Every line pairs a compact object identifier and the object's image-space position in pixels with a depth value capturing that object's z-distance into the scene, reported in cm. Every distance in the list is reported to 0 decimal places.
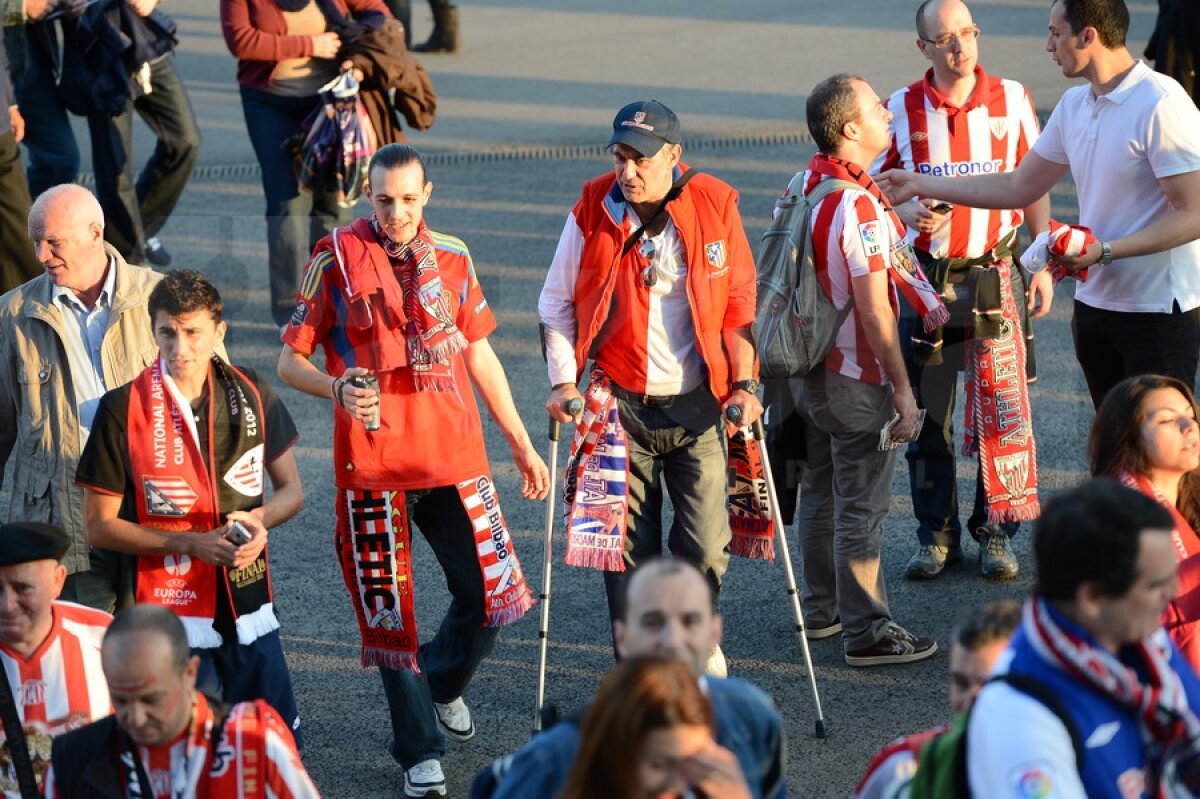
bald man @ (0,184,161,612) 1078
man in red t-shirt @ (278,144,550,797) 1084
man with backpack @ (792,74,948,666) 1183
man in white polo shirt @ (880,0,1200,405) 1175
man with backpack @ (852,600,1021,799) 681
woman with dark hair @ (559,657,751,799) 613
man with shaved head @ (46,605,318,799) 739
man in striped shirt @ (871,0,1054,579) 1370
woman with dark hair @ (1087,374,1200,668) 905
